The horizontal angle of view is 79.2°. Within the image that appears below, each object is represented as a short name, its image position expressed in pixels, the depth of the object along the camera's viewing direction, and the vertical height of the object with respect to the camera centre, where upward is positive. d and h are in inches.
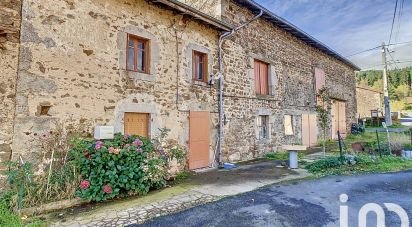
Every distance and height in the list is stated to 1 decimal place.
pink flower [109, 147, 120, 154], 200.8 -21.6
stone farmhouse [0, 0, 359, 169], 191.5 +55.5
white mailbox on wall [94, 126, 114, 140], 220.5 -7.3
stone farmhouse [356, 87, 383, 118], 1333.7 +123.1
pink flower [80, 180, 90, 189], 192.3 -46.6
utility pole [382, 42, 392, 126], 821.2 +109.8
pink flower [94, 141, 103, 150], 200.1 -17.0
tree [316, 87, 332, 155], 430.4 +41.2
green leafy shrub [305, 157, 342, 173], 305.3 -52.0
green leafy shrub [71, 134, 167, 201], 195.9 -36.0
